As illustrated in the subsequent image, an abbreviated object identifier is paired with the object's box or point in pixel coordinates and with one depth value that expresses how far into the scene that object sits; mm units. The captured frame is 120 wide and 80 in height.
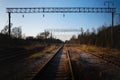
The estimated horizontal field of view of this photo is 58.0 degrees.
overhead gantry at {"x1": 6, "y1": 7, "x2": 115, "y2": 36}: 20193
